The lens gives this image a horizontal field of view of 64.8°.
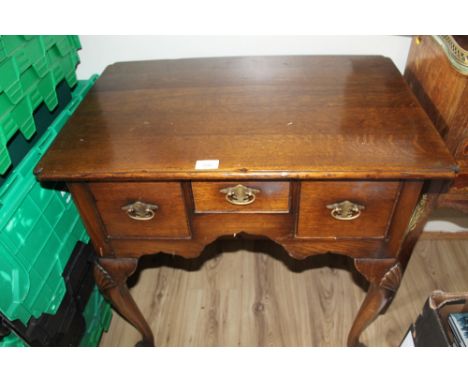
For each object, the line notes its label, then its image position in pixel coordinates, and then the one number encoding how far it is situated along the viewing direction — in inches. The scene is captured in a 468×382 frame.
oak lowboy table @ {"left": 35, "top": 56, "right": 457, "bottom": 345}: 32.0
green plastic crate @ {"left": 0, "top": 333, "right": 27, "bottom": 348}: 36.2
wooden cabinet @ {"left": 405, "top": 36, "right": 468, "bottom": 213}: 35.6
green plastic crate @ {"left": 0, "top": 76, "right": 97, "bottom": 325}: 35.6
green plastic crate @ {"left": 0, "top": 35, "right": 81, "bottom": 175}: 36.8
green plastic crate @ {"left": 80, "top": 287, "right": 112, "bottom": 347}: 51.8
